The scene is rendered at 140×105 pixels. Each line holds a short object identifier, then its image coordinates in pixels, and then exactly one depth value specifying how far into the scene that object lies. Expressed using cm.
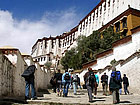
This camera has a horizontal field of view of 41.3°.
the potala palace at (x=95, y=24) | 3328
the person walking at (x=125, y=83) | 1211
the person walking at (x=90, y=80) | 740
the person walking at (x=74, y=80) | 1184
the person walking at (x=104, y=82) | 1150
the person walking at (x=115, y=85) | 687
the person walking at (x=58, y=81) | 1037
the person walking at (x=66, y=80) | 987
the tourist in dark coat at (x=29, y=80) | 724
